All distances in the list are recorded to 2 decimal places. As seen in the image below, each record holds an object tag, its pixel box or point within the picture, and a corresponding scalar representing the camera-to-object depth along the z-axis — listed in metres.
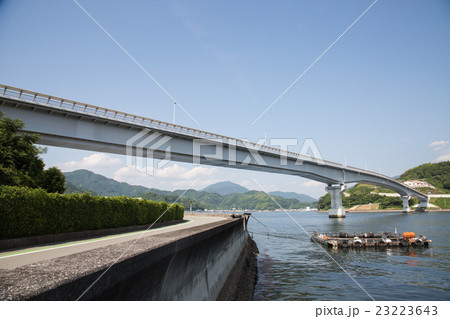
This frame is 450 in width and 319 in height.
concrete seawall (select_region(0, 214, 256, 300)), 2.93
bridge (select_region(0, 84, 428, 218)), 29.21
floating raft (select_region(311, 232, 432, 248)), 29.53
